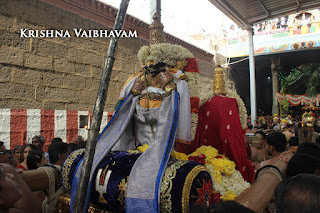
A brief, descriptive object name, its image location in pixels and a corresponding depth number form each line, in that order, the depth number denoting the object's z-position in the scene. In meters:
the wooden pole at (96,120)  1.36
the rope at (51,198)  2.35
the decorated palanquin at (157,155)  1.76
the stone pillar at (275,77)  17.12
